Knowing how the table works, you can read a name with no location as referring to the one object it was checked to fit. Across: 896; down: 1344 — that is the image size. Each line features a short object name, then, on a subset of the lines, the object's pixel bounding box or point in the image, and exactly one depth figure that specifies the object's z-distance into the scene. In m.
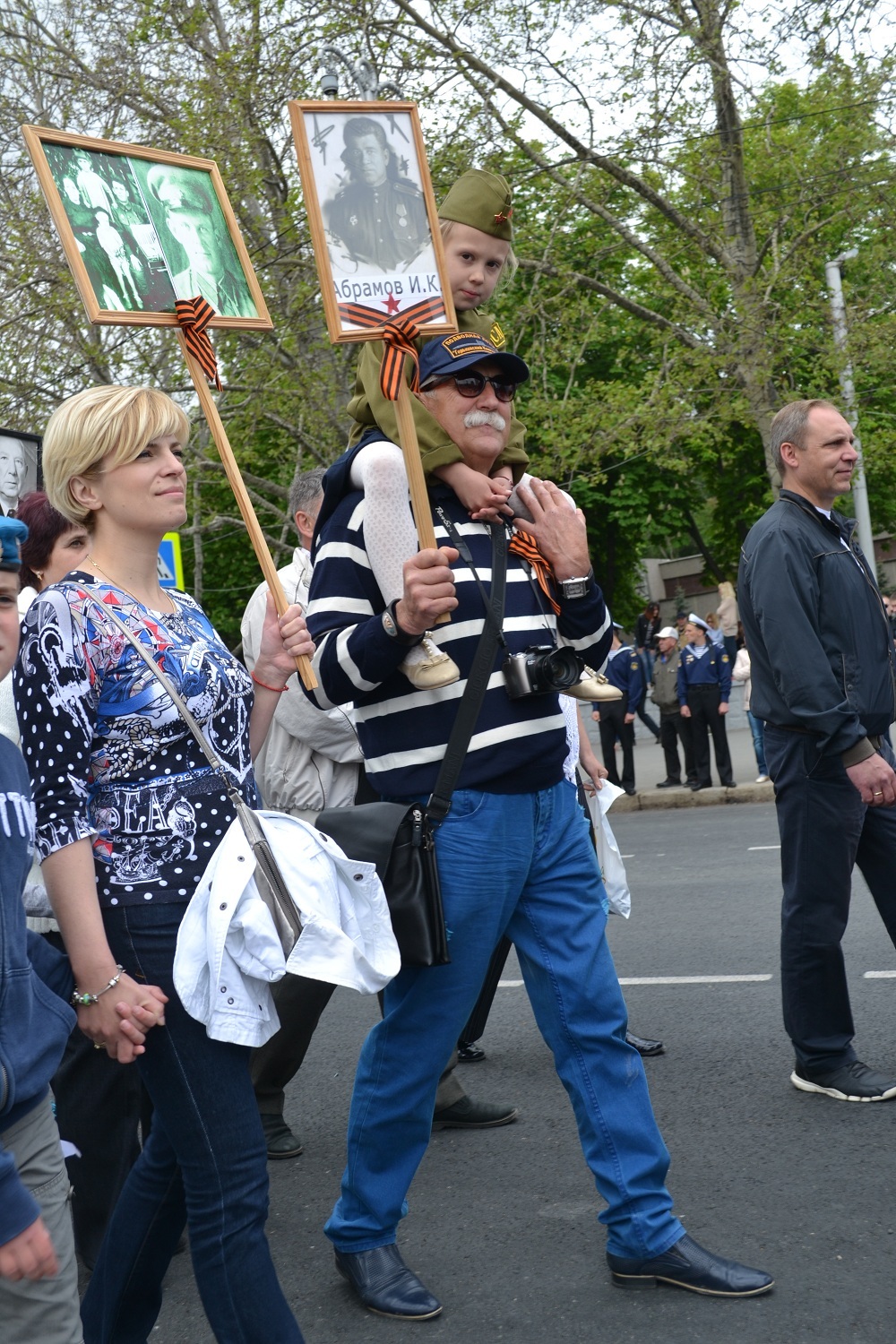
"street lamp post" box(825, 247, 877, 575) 15.98
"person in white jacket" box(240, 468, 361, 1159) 4.20
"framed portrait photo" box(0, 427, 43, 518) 6.13
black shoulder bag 2.90
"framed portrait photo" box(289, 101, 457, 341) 2.98
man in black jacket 4.13
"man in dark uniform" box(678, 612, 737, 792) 14.58
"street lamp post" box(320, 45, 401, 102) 12.64
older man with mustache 3.02
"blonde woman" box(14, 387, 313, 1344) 2.34
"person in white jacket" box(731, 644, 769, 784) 13.88
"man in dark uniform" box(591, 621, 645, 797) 15.49
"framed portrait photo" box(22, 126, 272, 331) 2.92
